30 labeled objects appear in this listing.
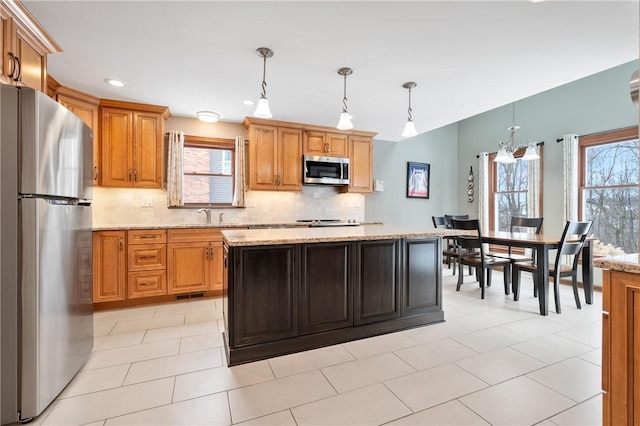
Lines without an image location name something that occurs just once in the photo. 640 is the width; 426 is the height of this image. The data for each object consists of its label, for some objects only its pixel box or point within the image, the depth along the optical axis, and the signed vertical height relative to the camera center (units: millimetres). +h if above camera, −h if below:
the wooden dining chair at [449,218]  5142 -97
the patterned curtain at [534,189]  4882 +401
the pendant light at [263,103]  2426 +911
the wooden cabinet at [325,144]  4656 +1119
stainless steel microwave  4594 +680
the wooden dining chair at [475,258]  3615 -603
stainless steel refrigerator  1519 -205
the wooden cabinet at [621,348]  1104 -525
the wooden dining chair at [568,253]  3105 -435
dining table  3104 -456
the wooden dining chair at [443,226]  5062 -233
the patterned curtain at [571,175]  4340 +556
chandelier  3956 +803
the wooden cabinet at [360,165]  4992 +823
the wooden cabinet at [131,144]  3561 +851
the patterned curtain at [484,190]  5762 +447
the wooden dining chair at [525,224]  3901 -164
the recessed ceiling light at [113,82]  3012 +1355
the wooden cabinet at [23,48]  1858 +1164
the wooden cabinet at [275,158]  4324 +816
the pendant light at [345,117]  2752 +889
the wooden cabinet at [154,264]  3303 -618
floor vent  3730 -1067
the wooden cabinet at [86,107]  3184 +1189
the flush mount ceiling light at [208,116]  3975 +1322
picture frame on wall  5980 +684
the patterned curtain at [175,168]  4012 +612
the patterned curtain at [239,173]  4375 +586
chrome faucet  4196 -9
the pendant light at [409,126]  3040 +889
